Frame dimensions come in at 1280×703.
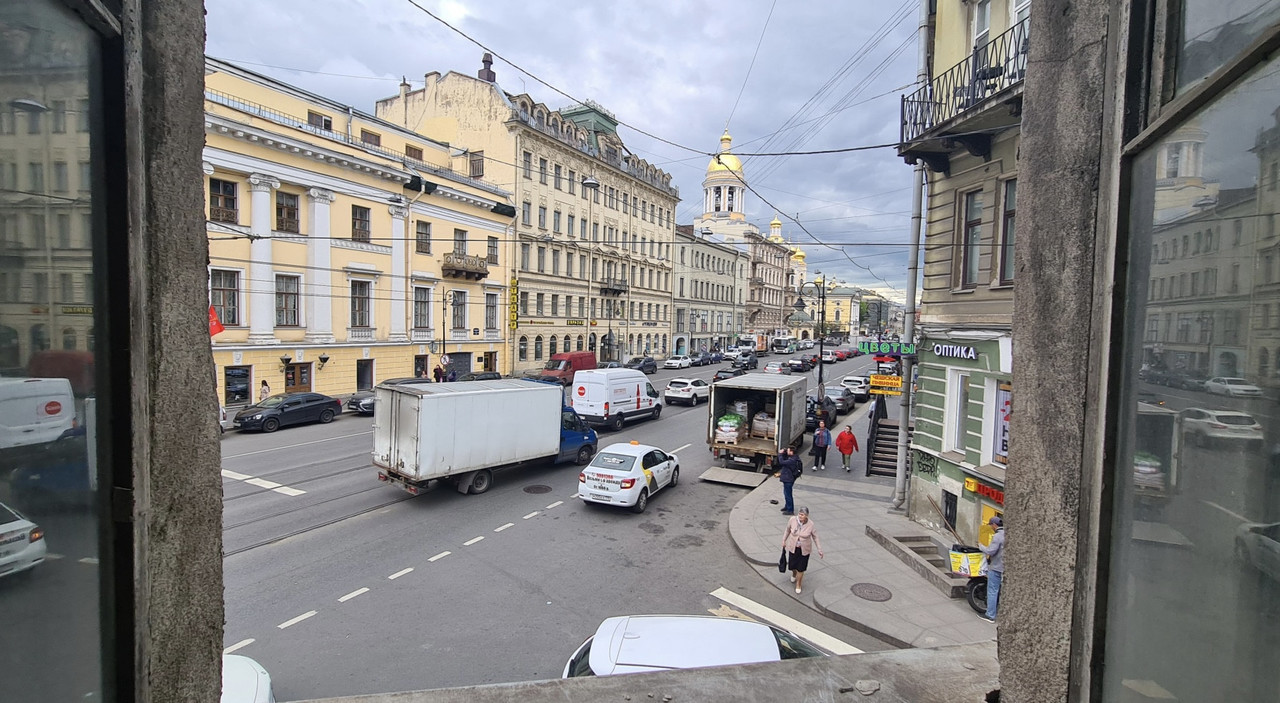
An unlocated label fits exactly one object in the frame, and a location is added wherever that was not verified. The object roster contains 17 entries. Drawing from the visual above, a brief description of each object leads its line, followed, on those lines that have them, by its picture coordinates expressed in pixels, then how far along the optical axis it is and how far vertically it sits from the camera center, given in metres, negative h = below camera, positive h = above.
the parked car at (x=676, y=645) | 5.12 -2.83
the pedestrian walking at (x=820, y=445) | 19.30 -3.62
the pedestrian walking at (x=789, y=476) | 13.94 -3.36
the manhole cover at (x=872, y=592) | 9.75 -4.28
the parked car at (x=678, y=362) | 54.66 -3.07
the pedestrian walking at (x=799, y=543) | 9.88 -3.50
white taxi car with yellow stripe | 13.75 -3.49
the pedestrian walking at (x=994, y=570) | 8.77 -3.44
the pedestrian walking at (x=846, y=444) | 19.03 -3.56
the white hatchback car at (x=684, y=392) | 33.12 -3.48
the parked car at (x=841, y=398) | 31.03 -3.46
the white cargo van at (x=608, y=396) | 24.70 -2.91
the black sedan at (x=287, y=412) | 22.61 -3.59
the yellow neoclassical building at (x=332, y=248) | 26.11 +3.83
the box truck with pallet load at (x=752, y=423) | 18.31 -3.00
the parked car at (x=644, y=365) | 49.22 -3.05
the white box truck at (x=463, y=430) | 13.62 -2.59
